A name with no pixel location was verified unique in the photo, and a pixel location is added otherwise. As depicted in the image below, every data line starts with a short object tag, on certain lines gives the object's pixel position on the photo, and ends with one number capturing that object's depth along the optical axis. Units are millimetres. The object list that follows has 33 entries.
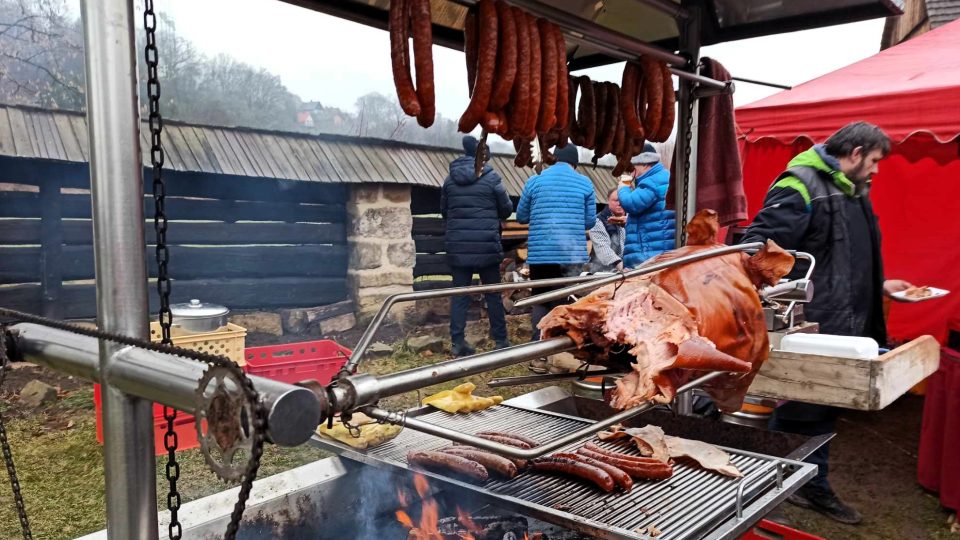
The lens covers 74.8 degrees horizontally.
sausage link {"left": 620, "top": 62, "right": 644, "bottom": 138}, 3342
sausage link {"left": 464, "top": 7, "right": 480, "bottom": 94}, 2570
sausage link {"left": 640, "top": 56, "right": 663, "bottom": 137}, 3268
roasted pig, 2291
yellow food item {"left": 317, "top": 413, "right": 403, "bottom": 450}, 2791
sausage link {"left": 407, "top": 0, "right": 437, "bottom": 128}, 2277
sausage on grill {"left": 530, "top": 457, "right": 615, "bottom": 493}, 2449
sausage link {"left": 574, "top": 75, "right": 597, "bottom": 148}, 3600
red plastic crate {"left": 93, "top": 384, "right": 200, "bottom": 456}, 4507
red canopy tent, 5070
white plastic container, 2646
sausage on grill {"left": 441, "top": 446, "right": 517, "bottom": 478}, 2539
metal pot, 5176
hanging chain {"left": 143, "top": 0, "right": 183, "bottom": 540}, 1510
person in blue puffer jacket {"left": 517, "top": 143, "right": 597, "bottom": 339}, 7328
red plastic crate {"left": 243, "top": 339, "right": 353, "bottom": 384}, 5223
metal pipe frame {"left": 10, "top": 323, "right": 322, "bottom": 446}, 1039
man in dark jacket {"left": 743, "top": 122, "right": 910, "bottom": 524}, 4066
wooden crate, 2611
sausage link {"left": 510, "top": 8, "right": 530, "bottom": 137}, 2557
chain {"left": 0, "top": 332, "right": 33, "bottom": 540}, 1540
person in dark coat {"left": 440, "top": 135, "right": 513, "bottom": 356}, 8125
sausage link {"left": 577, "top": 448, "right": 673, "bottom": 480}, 2551
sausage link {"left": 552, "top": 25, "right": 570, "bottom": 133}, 2723
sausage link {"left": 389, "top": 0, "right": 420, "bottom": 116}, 2281
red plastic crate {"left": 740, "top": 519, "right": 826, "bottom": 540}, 3197
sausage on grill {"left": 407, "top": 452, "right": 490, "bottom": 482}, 2480
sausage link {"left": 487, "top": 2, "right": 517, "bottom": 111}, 2500
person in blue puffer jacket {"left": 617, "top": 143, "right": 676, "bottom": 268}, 6188
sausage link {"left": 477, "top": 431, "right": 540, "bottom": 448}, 2641
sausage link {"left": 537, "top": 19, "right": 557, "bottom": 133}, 2678
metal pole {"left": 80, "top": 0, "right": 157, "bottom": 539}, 1373
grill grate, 2117
